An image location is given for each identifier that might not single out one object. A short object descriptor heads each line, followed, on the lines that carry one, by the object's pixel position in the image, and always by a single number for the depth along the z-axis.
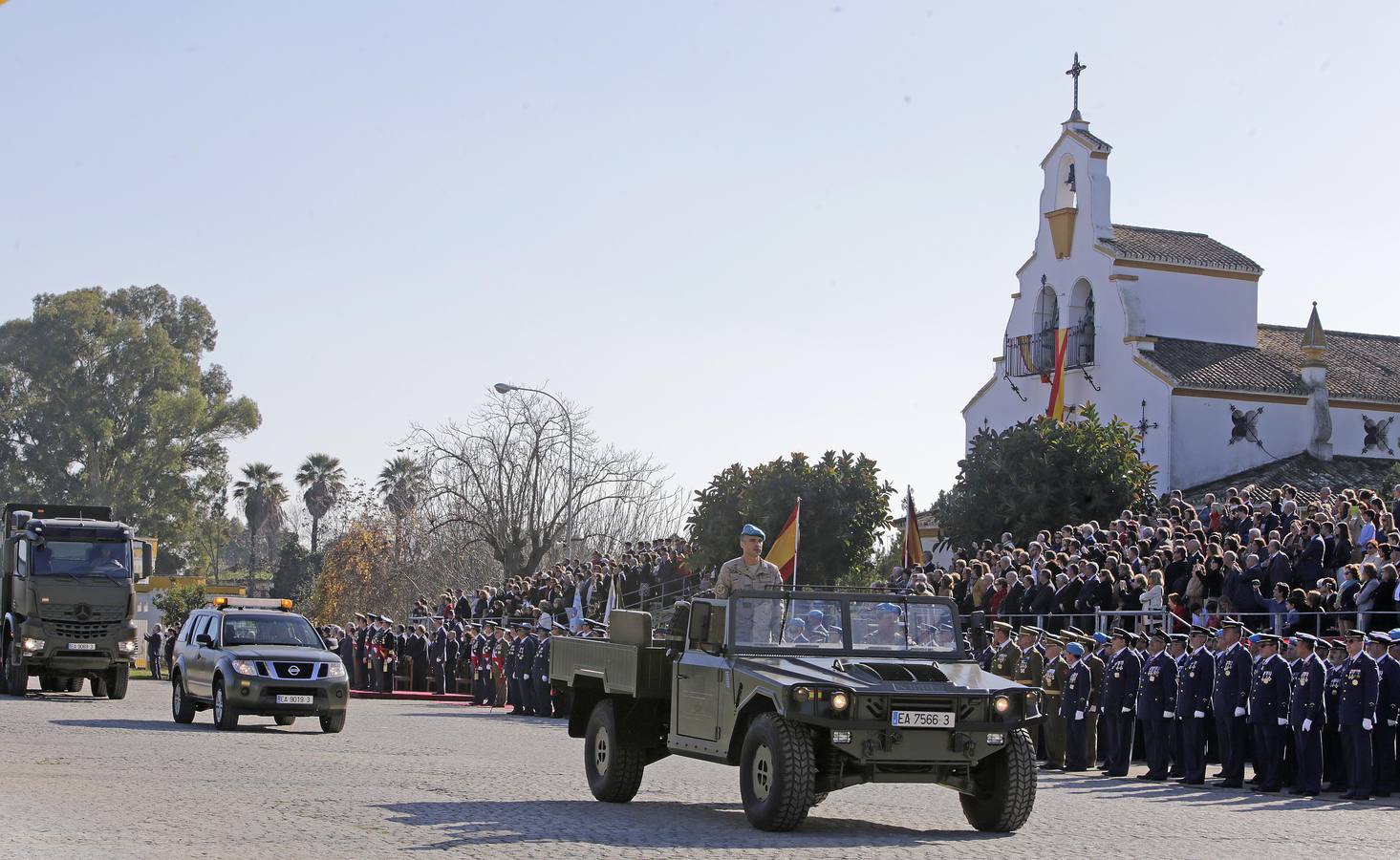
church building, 46.72
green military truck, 30.45
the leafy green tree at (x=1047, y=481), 35.81
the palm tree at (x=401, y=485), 69.31
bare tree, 59.12
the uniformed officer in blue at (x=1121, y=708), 20.27
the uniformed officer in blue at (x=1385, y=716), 17.23
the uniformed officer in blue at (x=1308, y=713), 17.67
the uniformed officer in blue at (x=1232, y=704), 18.73
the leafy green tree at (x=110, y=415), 83.19
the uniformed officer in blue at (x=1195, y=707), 19.08
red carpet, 40.05
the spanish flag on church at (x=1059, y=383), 48.97
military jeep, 12.25
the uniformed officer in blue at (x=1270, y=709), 18.16
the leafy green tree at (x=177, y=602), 72.69
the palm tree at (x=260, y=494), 103.88
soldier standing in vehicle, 14.28
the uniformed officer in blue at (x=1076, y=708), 20.80
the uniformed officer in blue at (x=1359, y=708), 17.12
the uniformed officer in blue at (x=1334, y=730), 17.61
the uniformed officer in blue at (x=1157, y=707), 19.69
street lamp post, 45.22
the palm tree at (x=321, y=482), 99.81
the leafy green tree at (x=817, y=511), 37.25
